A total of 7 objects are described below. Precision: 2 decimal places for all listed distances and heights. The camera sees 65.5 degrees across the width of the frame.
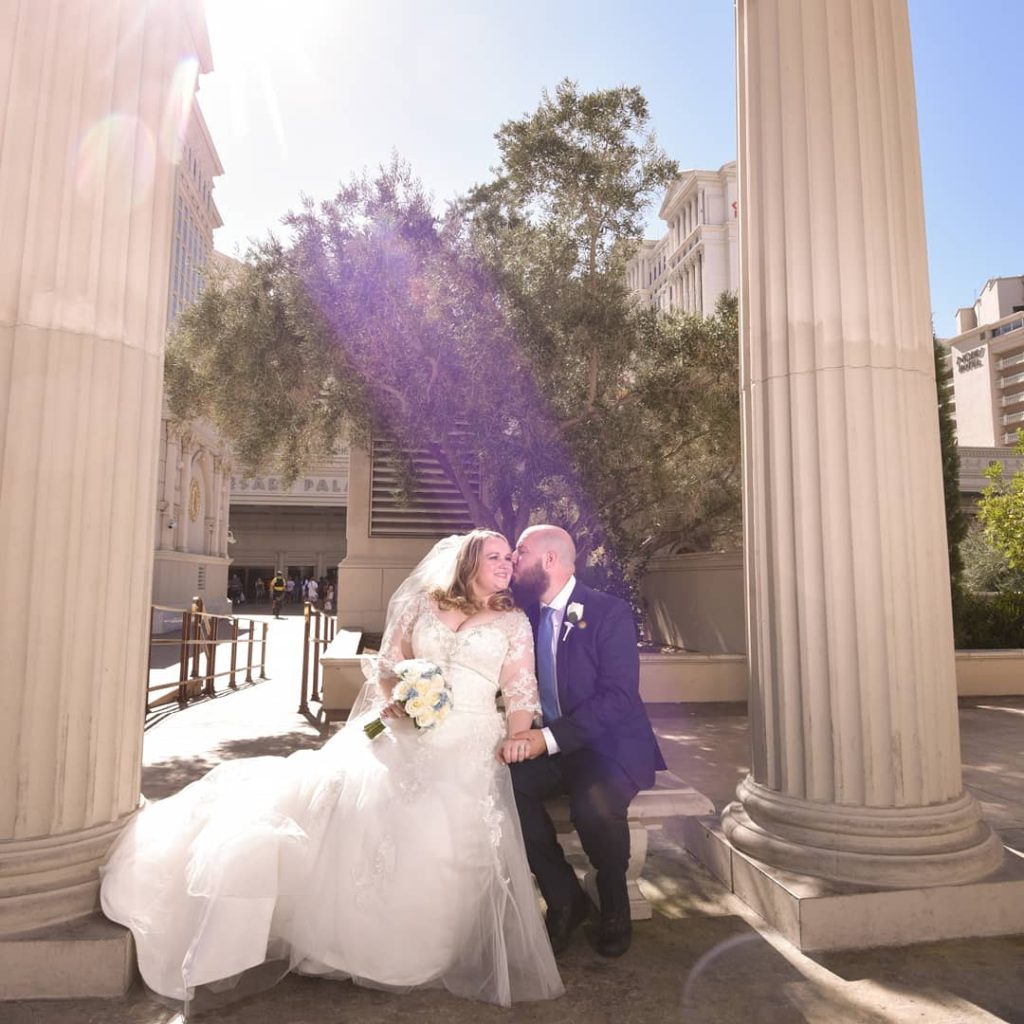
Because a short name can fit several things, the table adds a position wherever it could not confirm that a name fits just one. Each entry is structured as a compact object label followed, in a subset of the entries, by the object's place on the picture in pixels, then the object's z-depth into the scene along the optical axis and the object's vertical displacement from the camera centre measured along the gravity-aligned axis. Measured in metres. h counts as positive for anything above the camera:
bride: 2.73 -1.05
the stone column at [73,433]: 2.97 +0.57
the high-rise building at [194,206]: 43.53 +21.72
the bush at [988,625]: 12.69 -0.65
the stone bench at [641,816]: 3.51 -1.04
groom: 3.23 -0.66
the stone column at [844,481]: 3.42 +0.46
